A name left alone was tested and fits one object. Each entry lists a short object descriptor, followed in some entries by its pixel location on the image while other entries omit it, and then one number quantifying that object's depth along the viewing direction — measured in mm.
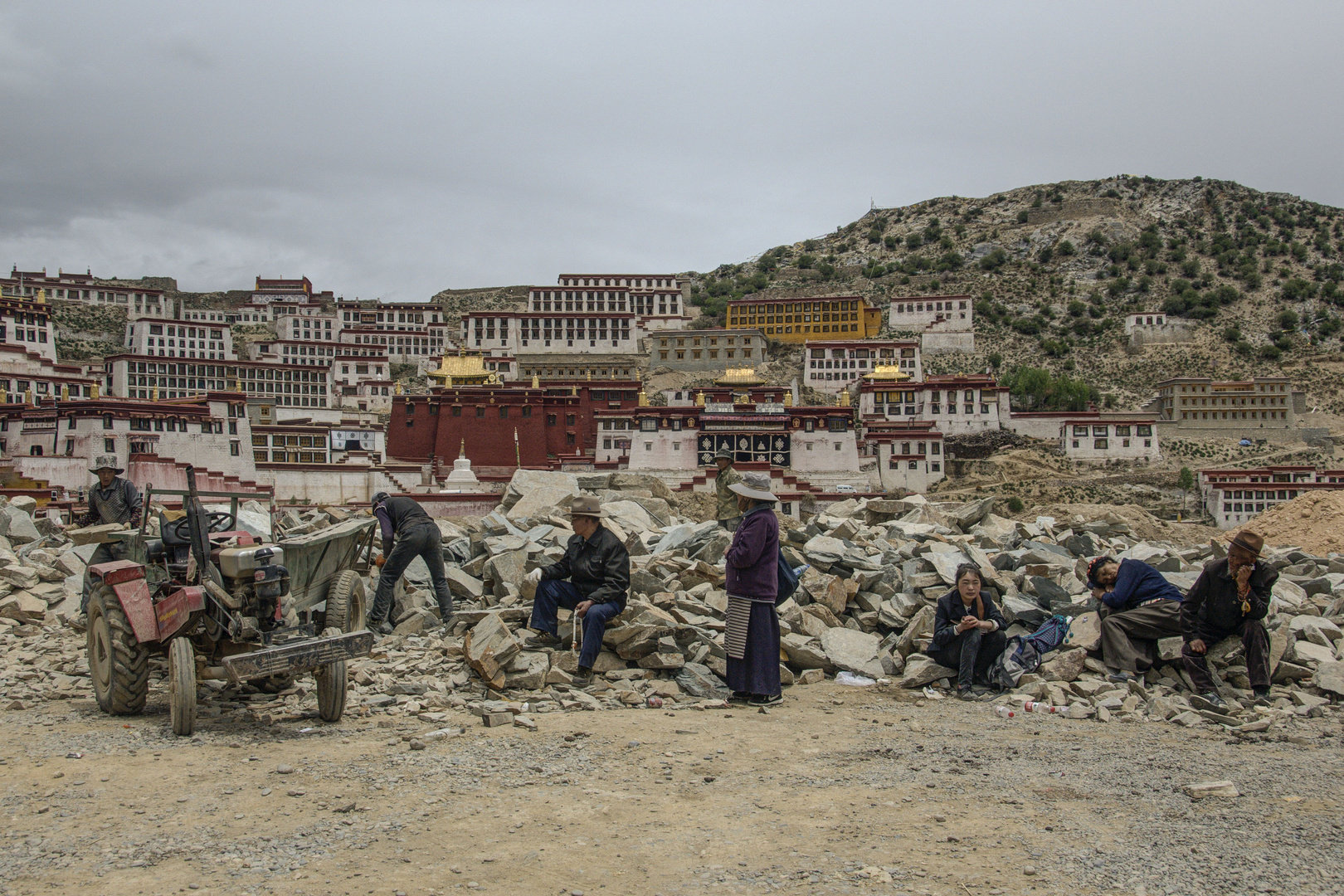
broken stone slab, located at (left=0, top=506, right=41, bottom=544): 14945
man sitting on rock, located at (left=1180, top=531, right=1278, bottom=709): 8094
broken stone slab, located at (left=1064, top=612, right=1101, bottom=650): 9094
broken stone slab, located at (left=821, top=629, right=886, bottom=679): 9492
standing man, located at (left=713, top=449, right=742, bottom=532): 13148
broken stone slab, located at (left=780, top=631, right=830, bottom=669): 9508
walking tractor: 6875
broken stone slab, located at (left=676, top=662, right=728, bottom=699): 8508
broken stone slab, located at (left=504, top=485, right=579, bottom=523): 17125
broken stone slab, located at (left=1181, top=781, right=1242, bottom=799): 5668
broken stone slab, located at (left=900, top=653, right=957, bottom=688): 9000
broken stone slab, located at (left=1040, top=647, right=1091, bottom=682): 8711
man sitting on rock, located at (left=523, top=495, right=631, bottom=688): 8680
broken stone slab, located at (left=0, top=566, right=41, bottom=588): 11461
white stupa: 37469
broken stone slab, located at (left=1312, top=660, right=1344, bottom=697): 8227
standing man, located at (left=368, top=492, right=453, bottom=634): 10062
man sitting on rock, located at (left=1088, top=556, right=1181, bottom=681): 8688
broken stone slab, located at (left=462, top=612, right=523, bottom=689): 8305
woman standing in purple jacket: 8234
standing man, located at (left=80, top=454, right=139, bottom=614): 11836
